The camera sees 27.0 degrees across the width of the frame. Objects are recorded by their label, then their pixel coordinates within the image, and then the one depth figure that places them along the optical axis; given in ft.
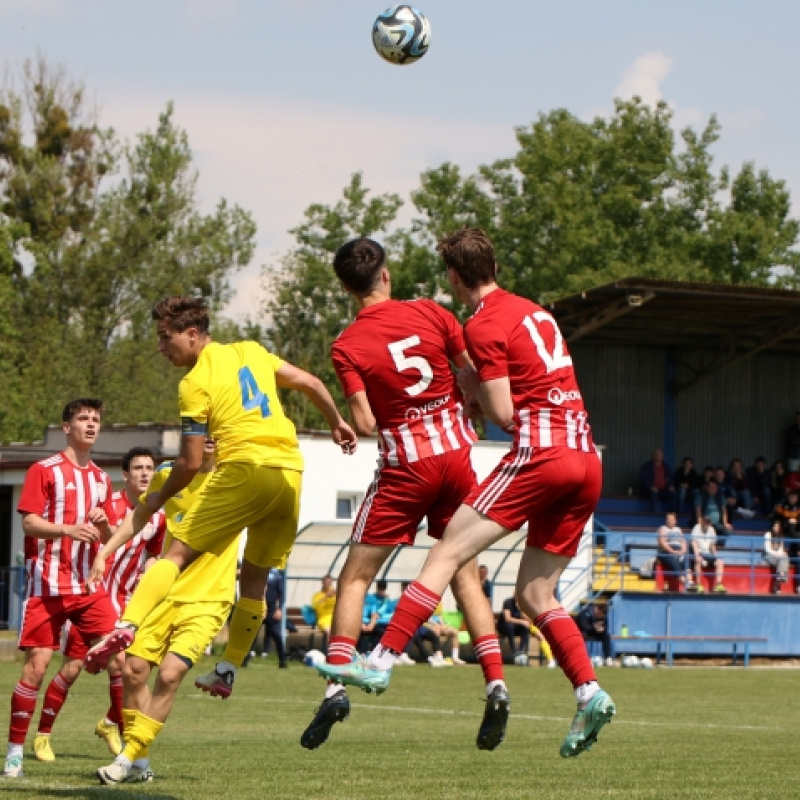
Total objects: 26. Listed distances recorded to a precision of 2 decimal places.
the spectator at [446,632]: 95.35
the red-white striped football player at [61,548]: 37.65
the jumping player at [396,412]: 28.91
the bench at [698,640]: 101.91
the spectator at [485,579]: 93.55
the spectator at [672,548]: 109.09
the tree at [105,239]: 189.88
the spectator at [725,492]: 124.67
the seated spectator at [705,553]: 109.40
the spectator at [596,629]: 100.01
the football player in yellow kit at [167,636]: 32.19
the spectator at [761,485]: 129.08
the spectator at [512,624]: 95.50
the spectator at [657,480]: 126.72
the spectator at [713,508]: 120.57
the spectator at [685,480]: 125.49
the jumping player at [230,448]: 30.60
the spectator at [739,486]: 127.54
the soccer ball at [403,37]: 38.70
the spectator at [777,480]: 129.39
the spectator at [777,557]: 113.29
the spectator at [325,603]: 92.94
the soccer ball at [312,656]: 88.29
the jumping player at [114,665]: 39.93
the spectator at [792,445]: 135.11
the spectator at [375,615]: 89.92
